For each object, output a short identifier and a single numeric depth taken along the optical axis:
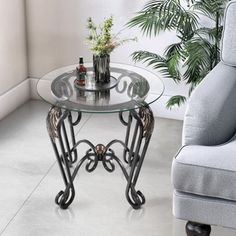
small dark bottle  2.34
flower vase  2.33
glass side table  2.20
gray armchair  1.83
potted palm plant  2.68
